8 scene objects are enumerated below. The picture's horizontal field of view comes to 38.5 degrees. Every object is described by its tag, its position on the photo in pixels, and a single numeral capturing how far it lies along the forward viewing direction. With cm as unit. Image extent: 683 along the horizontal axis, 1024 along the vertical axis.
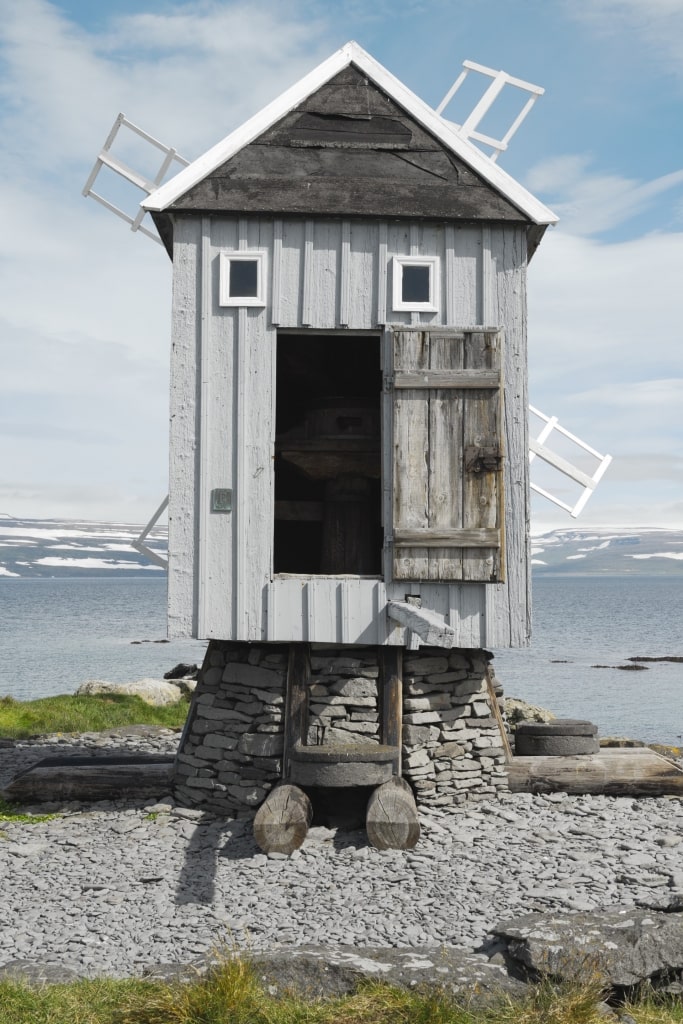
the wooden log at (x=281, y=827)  911
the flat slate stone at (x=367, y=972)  608
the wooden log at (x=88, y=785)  1087
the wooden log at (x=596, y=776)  1069
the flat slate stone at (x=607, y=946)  629
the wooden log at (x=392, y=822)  905
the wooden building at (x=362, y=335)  974
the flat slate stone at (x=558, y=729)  1116
